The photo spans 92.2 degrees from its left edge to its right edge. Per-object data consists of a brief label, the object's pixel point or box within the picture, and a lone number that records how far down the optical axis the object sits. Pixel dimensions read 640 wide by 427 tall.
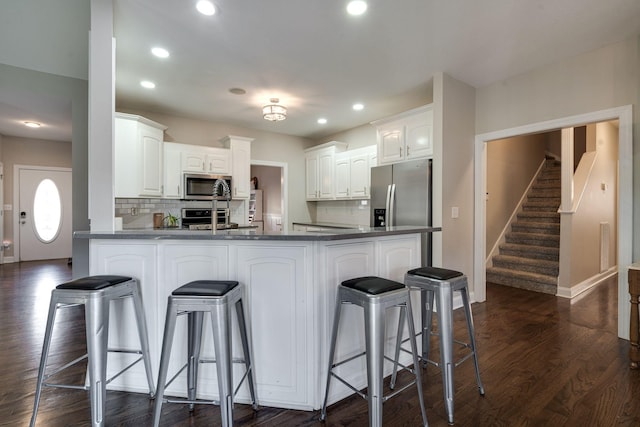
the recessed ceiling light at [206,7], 2.25
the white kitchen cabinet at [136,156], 4.01
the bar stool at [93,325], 1.56
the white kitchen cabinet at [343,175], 5.33
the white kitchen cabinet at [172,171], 4.54
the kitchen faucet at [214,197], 2.24
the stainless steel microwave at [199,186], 4.68
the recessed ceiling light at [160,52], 2.90
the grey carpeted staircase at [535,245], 4.40
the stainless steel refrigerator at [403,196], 3.55
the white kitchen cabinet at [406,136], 3.66
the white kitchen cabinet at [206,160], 4.70
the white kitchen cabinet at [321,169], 5.66
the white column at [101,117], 2.14
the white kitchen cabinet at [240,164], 5.11
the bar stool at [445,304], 1.72
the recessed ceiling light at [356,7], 2.26
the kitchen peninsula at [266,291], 1.79
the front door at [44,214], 6.59
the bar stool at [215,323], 1.44
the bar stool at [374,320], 1.46
